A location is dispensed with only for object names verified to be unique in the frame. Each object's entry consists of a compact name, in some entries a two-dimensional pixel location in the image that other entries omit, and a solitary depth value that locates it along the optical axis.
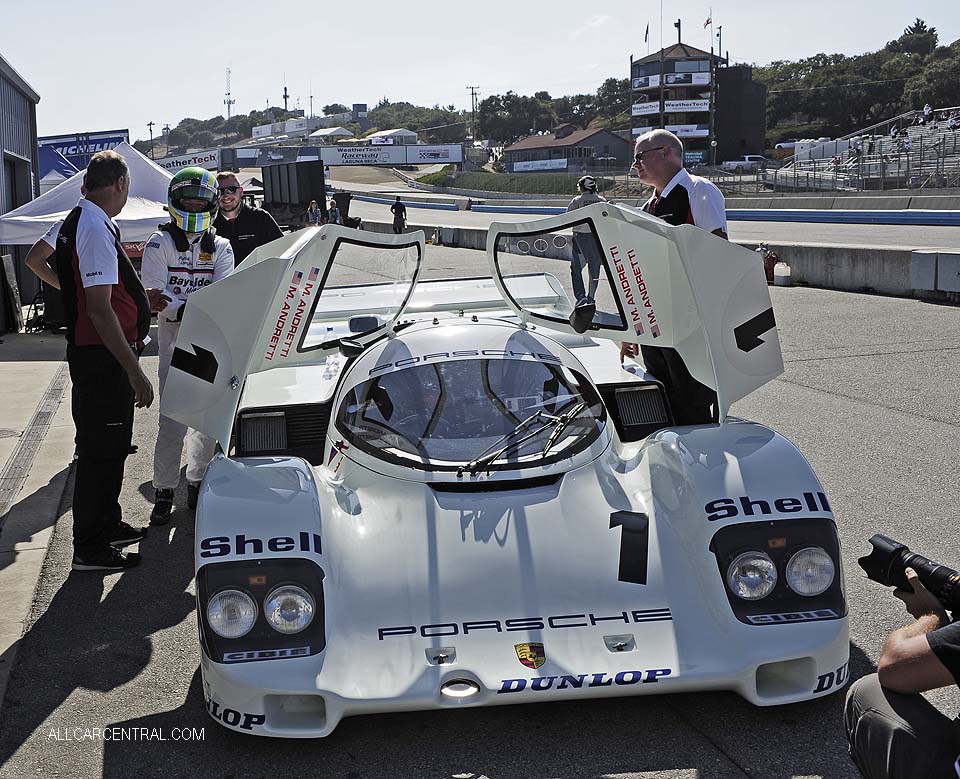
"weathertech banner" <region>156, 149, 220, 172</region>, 78.50
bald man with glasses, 6.02
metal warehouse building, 17.27
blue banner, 39.44
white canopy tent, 15.00
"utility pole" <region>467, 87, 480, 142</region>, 132.50
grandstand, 44.16
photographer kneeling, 2.37
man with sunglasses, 7.43
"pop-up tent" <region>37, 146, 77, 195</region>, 36.40
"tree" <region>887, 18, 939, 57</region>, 123.81
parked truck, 68.69
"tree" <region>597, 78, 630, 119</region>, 137.99
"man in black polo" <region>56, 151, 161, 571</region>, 5.15
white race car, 3.54
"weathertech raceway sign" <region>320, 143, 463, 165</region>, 101.76
